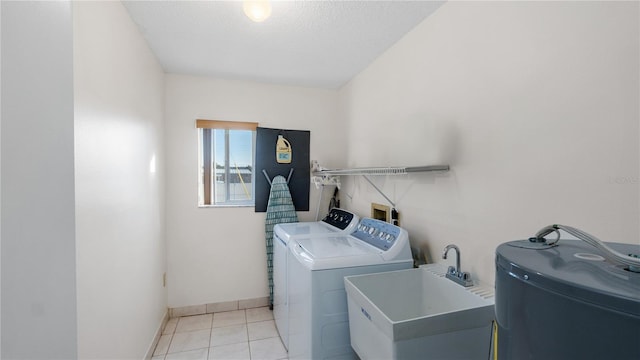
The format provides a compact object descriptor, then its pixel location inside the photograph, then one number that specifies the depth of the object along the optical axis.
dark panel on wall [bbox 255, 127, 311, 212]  2.88
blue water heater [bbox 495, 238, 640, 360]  0.41
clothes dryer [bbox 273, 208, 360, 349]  2.14
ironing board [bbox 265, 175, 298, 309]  2.81
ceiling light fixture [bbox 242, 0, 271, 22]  1.31
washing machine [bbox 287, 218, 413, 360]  1.55
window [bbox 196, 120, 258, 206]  2.85
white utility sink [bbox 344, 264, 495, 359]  1.04
